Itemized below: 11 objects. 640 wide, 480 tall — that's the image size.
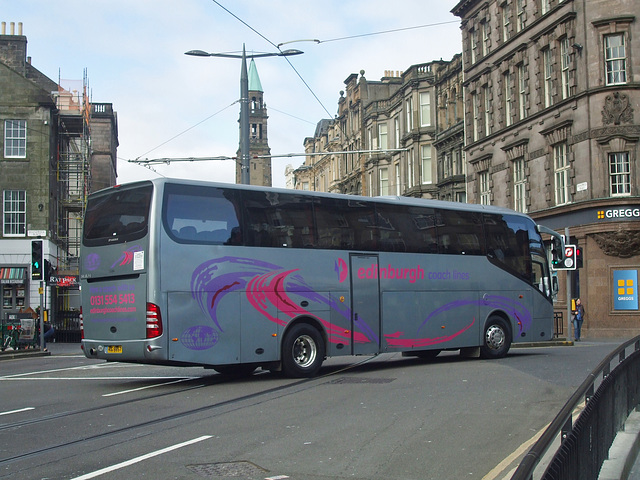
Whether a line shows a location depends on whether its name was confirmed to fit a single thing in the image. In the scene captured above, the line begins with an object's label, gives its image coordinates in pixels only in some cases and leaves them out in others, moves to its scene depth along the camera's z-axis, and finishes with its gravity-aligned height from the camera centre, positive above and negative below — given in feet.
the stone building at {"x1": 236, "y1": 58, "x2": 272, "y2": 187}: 475.31 +90.93
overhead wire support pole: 73.97 +16.54
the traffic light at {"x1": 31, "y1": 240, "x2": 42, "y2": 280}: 89.80 +3.76
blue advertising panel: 110.11 -0.95
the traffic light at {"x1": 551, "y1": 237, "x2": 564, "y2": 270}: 74.23 +2.80
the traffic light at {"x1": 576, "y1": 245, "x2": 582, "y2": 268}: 89.61 +2.90
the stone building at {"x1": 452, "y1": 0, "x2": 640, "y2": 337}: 108.88 +20.91
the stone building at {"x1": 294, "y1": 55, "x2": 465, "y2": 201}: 166.20 +37.33
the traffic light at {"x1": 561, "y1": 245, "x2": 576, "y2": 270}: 87.92 +2.99
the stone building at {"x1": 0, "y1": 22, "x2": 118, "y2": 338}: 137.18 +18.23
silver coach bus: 44.68 +0.75
